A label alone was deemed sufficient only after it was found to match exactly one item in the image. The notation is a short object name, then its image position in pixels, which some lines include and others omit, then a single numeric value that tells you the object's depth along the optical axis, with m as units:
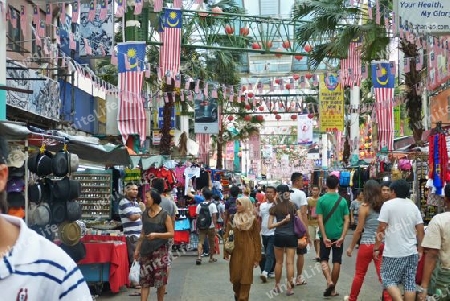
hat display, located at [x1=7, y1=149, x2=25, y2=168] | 8.23
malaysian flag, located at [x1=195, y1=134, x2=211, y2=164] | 39.53
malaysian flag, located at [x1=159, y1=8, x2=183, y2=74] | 20.61
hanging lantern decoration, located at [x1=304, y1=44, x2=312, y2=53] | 22.72
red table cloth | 11.56
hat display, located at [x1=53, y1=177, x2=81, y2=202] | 8.98
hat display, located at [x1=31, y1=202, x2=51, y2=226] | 8.71
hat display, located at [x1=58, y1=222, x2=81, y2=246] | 9.06
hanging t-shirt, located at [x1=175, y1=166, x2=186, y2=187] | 25.91
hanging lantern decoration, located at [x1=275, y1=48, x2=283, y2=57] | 23.12
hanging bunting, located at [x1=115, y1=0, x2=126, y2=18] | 15.77
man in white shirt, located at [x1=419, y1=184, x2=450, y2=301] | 6.92
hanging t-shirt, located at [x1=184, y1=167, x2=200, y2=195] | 26.45
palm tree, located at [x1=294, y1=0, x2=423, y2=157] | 17.11
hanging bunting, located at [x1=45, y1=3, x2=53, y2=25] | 14.22
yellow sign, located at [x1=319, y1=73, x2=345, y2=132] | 31.36
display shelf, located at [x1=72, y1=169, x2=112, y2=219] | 14.68
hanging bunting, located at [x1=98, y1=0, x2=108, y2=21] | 15.22
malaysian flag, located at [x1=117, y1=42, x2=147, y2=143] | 19.84
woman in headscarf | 9.44
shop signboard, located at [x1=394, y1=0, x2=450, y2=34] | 12.43
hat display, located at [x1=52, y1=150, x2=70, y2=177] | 8.98
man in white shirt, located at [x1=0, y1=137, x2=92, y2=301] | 1.98
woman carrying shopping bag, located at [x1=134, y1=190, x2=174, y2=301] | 9.48
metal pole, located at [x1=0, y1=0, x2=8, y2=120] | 12.27
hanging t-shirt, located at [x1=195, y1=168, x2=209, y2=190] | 28.48
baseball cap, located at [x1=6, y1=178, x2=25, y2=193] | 8.45
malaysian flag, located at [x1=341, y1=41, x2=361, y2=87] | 21.75
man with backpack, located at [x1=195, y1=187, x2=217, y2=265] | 17.05
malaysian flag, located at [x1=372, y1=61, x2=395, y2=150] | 22.59
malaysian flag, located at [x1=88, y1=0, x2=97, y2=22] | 14.00
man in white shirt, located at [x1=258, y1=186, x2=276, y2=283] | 13.11
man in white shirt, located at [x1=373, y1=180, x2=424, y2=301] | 8.10
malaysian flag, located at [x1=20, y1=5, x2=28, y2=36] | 15.70
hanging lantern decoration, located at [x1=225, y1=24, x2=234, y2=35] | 22.80
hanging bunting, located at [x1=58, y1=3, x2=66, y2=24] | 13.80
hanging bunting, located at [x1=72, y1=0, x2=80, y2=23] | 13.77
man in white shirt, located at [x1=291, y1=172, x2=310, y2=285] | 11.99
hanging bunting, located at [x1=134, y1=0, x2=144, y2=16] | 16.09
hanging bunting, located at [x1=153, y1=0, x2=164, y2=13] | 16.38
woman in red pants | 9.54
